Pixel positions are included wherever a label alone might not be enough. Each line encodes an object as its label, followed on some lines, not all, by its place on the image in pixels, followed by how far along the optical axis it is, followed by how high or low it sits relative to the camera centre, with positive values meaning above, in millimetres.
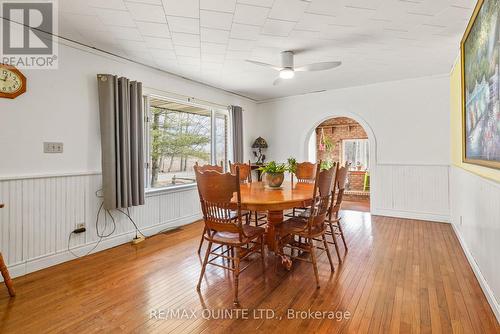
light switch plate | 2662 +248
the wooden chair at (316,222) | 2254 -512
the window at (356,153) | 7973 +482
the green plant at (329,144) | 8133 +770
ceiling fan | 3026 +1248
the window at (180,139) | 3891 +524
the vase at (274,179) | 2908 -123
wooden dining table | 2156 -274
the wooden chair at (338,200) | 2709 -369
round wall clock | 2352 +846
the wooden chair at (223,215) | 1988 -390
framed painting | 1741 +672
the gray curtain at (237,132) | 5250 +779
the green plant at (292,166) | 2910 +26
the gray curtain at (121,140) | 3041 +370
